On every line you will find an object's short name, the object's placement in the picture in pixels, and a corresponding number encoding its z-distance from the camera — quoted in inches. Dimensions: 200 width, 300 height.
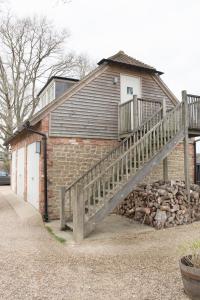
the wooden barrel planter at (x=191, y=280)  153.6
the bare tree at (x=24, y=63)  976.9
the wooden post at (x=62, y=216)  323.3
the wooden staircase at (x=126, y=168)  277.1
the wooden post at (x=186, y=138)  366.8
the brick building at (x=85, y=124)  381.4
